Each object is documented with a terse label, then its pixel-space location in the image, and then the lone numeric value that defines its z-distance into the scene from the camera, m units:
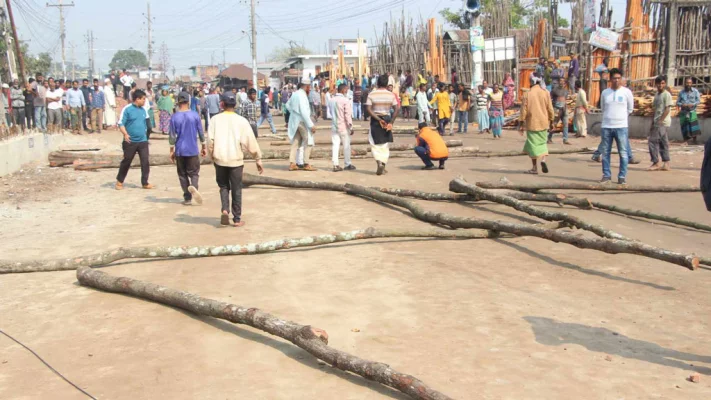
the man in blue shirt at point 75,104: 23.75
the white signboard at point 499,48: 23.14
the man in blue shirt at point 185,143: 10.37
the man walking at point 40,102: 21.89
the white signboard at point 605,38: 20.16
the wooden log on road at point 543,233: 6.05
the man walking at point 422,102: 20.25
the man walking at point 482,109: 21.69
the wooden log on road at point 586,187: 10.16
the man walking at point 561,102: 18.59
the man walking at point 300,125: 13.05
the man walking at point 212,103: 21.53
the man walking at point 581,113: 18.88
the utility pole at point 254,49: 47.64
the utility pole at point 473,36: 21.23
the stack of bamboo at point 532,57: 24.88
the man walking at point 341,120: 13.27
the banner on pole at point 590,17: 20.95
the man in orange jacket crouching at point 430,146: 13.64
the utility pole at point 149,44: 68.22
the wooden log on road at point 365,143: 16.42
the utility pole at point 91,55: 88.69
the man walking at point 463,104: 21.98
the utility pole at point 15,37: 26.27
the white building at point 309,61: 66.44
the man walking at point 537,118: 12.73
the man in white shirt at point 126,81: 31.26
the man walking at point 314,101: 29.95
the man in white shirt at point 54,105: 22.38
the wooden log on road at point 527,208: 7.52
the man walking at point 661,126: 12.87
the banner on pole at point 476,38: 22.11
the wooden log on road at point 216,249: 6.60
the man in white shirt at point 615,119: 11.49
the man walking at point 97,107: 24.41
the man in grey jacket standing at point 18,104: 22.18
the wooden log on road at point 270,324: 3.83
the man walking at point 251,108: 17.52
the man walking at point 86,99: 24.55
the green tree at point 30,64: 38.63
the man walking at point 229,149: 8.52
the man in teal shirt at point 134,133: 11.55
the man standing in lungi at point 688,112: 15.73
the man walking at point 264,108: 24.66
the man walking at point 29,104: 21.98
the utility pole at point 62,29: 68.65
